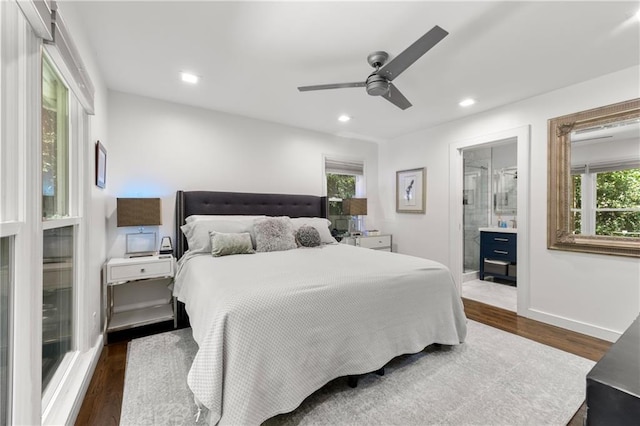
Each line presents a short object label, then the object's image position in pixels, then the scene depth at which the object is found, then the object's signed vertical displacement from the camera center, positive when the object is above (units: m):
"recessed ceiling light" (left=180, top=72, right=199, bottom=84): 2.62 +1.33
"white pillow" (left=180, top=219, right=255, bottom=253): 2.79 -0.18
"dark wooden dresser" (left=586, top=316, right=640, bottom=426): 0.44 -0.30
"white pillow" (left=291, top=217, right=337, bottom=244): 3.48 -0.16
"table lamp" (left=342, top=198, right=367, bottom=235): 4.43 +0.10
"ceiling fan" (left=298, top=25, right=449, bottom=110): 1.75 +1.06
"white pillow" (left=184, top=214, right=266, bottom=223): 3.09 -0.05
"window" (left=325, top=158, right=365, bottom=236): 4.66 +0.49
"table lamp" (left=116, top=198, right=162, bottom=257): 2.79 -0.07
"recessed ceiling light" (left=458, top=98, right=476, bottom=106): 3.24 +1.34
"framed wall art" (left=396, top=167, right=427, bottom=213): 4.38 +0.38
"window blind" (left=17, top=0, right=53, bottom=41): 1.08 +0.81
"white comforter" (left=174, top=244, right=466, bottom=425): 1.37 -0.67
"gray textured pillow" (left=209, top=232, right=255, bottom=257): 2.67 -0.31
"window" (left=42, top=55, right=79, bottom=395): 1.52 -0.09
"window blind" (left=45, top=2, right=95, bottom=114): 1.31 +0.84
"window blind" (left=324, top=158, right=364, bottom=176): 4.62 +0.81
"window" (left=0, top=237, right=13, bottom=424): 1.05 -0.40
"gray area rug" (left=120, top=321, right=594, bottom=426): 1.60 -1.19
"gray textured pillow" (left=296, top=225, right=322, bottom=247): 3.20 -0.29
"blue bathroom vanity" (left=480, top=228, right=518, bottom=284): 4.37 -0.66
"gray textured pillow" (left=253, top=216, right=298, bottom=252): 2.94 -0.24
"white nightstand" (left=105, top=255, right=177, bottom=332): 2.55 -0.65
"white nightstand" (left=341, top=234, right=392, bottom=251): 4.35 -0.46
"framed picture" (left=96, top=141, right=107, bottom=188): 2.29 +0.42
